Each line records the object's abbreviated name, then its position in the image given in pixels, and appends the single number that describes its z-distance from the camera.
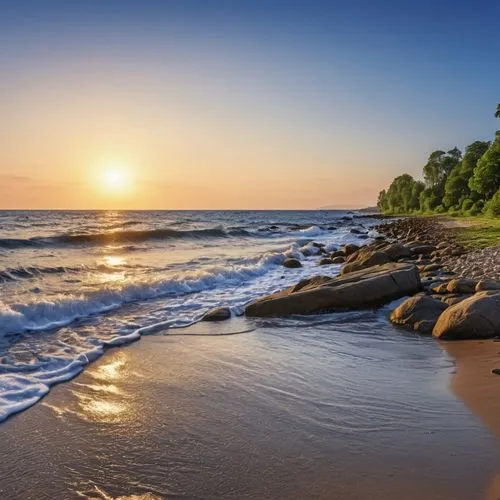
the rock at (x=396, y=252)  17.39
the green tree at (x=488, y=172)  47.78
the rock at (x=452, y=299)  8.88
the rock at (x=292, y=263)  19.98
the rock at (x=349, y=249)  22.23
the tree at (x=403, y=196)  94.81
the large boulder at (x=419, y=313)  8.04
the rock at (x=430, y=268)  13.67
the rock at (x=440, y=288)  10.29
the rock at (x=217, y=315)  9.66
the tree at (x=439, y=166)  81.00
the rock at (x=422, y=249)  18.88
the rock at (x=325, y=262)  20.17
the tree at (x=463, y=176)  63.22
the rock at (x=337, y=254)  22.08
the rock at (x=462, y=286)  9.95
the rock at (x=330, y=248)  27.17
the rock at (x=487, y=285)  9.38
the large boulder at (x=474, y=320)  7.20
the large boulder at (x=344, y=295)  9.99
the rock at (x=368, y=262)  14.75
